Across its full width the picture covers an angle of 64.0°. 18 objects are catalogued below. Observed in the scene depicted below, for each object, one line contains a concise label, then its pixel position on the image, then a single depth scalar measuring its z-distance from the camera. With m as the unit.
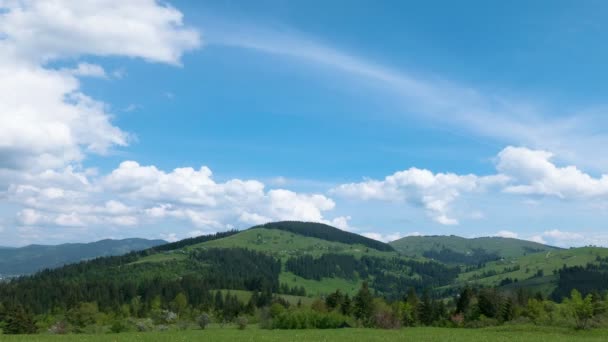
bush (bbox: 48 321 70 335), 115.69
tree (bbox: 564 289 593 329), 84.08
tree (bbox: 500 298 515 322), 118.50
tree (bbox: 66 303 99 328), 144.00
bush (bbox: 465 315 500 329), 112.69
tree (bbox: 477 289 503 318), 119.75
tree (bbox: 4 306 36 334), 119.75
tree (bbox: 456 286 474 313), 128.88
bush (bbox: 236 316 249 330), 114.36
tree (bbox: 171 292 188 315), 188.25
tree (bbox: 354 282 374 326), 129.00
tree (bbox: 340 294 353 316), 133.62
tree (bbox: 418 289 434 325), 127.38
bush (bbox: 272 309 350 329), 112.94
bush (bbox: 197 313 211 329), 123.36
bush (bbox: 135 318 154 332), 130.12
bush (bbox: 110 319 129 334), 114.34
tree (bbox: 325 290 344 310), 140.00
